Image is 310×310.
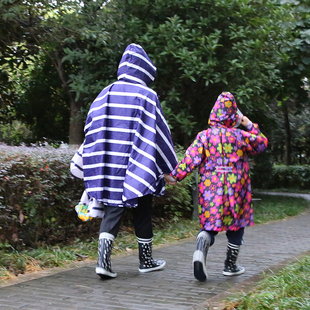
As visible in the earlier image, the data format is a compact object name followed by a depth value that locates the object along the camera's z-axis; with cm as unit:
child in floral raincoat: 697
